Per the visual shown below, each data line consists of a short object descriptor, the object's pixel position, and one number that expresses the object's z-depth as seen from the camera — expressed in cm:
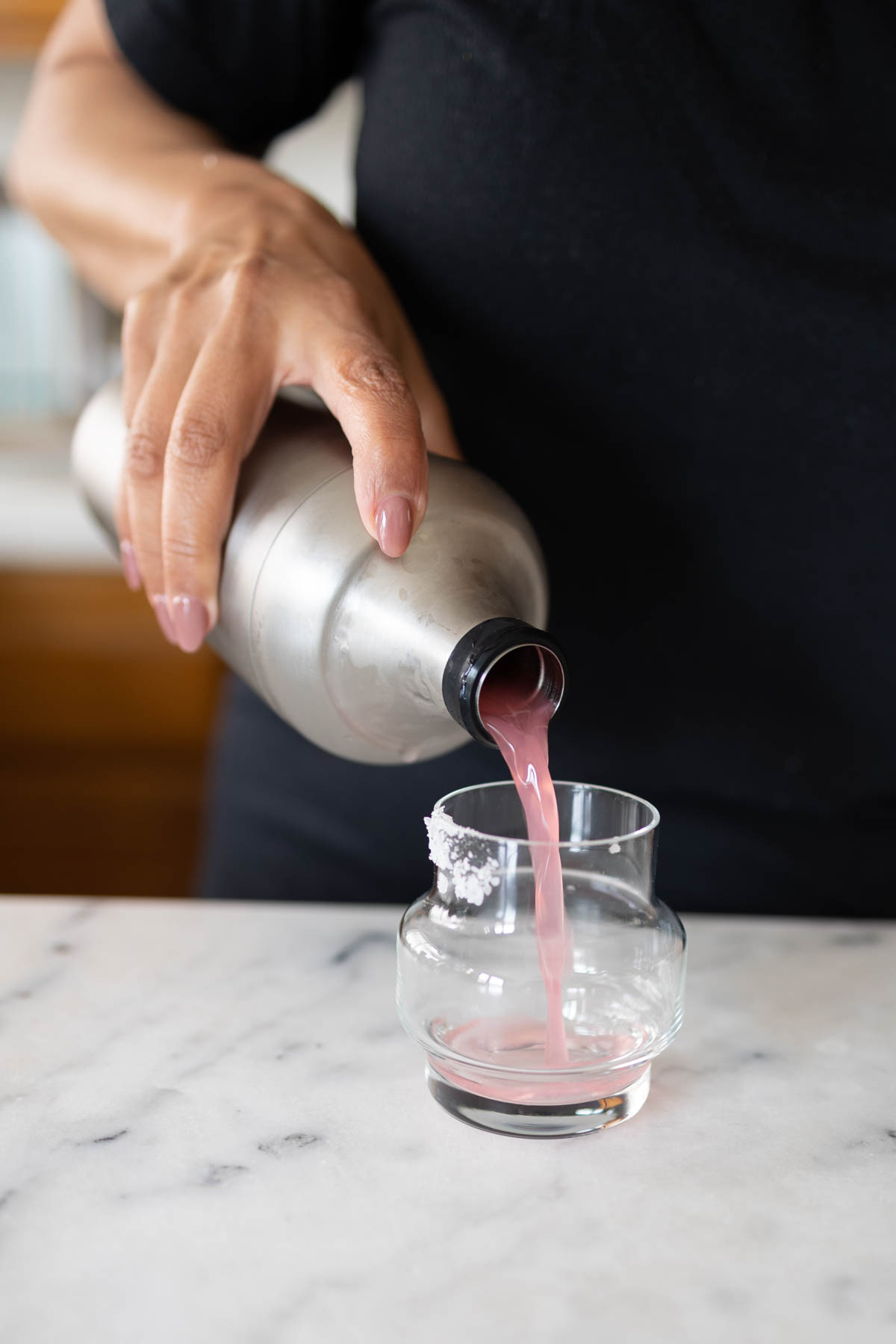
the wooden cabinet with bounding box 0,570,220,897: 207
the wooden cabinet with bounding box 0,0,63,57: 210
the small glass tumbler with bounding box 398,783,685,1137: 55
